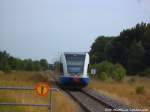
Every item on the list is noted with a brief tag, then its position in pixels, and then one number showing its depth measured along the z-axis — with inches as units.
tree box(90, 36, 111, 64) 5253.9
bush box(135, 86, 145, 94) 1643.7
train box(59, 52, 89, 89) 1759.5
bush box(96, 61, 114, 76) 2778.3
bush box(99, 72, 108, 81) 2533.2
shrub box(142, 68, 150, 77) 3505.2
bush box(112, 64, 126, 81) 2667.3
